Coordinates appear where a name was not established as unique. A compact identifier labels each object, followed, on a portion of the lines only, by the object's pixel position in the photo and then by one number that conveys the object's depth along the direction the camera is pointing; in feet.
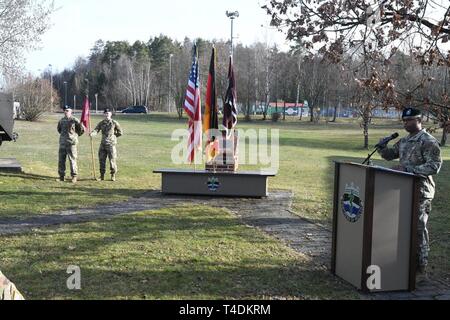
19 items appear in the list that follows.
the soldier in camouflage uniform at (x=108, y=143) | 47.96
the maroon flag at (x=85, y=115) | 52.20
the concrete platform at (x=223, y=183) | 39.91
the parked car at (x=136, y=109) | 297.65
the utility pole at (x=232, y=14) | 107.28
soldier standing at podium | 19.43
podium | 17.87
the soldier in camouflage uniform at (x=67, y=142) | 46.52
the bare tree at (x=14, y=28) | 83.71
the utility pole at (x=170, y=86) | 288.92
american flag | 42.32
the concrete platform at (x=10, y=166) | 48.29
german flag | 42.70
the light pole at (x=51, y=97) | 193.20
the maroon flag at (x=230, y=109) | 43.16
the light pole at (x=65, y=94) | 403.34
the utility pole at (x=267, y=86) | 247.87
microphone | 19.69
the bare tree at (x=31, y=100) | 179.93
